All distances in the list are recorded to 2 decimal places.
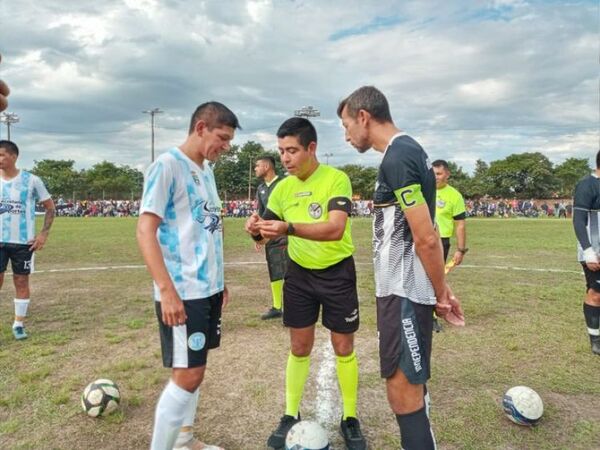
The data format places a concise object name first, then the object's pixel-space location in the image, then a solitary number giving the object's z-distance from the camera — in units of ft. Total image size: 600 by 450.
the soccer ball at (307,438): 10.78
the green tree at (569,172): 320.91
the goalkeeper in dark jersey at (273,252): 25.53
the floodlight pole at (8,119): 208.73
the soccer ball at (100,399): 13.60
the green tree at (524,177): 318.24
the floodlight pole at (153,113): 225.56
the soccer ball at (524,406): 13.07
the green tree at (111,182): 228.22
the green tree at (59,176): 224.12
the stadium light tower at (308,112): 164.04
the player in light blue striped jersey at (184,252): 9.66
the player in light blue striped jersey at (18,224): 21.15
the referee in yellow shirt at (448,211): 24.25
